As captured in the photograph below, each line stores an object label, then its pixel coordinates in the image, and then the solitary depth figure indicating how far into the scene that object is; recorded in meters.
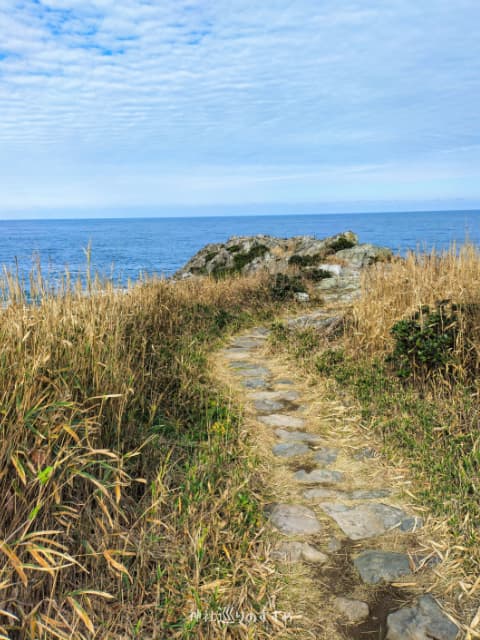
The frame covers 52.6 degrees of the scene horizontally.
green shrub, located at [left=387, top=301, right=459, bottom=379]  5.29
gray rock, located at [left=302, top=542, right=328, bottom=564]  2.98
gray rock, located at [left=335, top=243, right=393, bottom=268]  13.92
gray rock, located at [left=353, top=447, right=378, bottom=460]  4.26
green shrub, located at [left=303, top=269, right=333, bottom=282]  12.68
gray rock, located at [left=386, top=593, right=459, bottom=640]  2.40
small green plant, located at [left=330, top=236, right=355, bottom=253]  15.21
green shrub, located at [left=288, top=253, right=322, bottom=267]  13.85
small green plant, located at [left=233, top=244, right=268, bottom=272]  16.08
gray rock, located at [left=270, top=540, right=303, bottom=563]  2.96
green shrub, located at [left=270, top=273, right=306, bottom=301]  10.52
